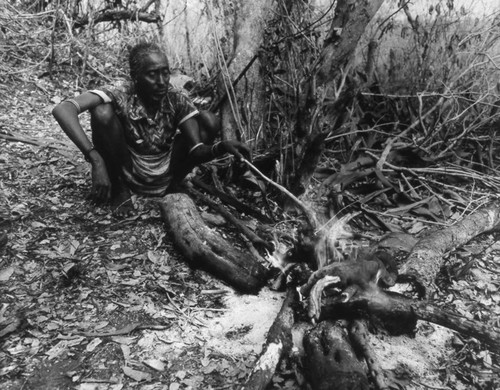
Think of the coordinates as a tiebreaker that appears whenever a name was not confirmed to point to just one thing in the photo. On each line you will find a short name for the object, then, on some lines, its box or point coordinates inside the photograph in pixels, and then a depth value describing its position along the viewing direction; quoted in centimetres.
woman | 261
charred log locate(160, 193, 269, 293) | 242
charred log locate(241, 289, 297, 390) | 167
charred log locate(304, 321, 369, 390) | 166
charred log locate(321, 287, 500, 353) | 195
